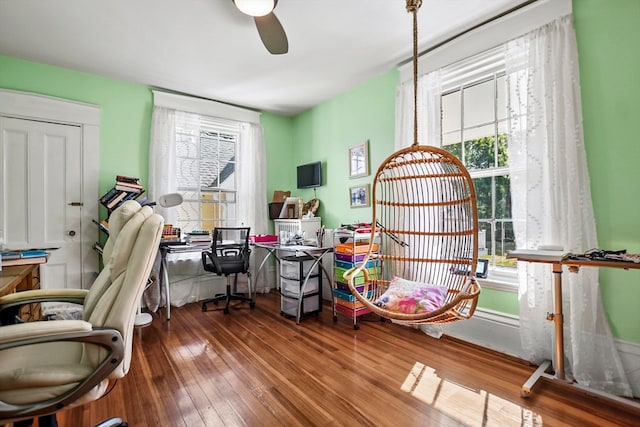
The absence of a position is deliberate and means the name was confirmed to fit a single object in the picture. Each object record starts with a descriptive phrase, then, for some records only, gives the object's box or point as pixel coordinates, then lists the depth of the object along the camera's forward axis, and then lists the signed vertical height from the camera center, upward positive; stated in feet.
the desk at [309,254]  10.09 -1.37
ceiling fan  6.51 +4.21
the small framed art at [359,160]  11.75 +2.14
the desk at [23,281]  5.00 -1.16
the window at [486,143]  8.33 +2.05
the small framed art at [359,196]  11.64 +0.69
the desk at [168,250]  10.68 -1.29
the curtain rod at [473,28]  7.54 +5.18
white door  9.89 +0.76
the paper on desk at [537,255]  5.74 -0.82
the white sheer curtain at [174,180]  12.09 +1.55
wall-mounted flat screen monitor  13.88 +1.85
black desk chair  11.16 -1.67
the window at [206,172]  13.07 +1.92
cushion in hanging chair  6.04 -1.76
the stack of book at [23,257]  6.41 -0.92
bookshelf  10.86 +0.71
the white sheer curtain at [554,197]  6.32 +0.37
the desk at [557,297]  5.65 -1.67
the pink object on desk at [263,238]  13.16 -1.05
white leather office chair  3.23 -1.48
